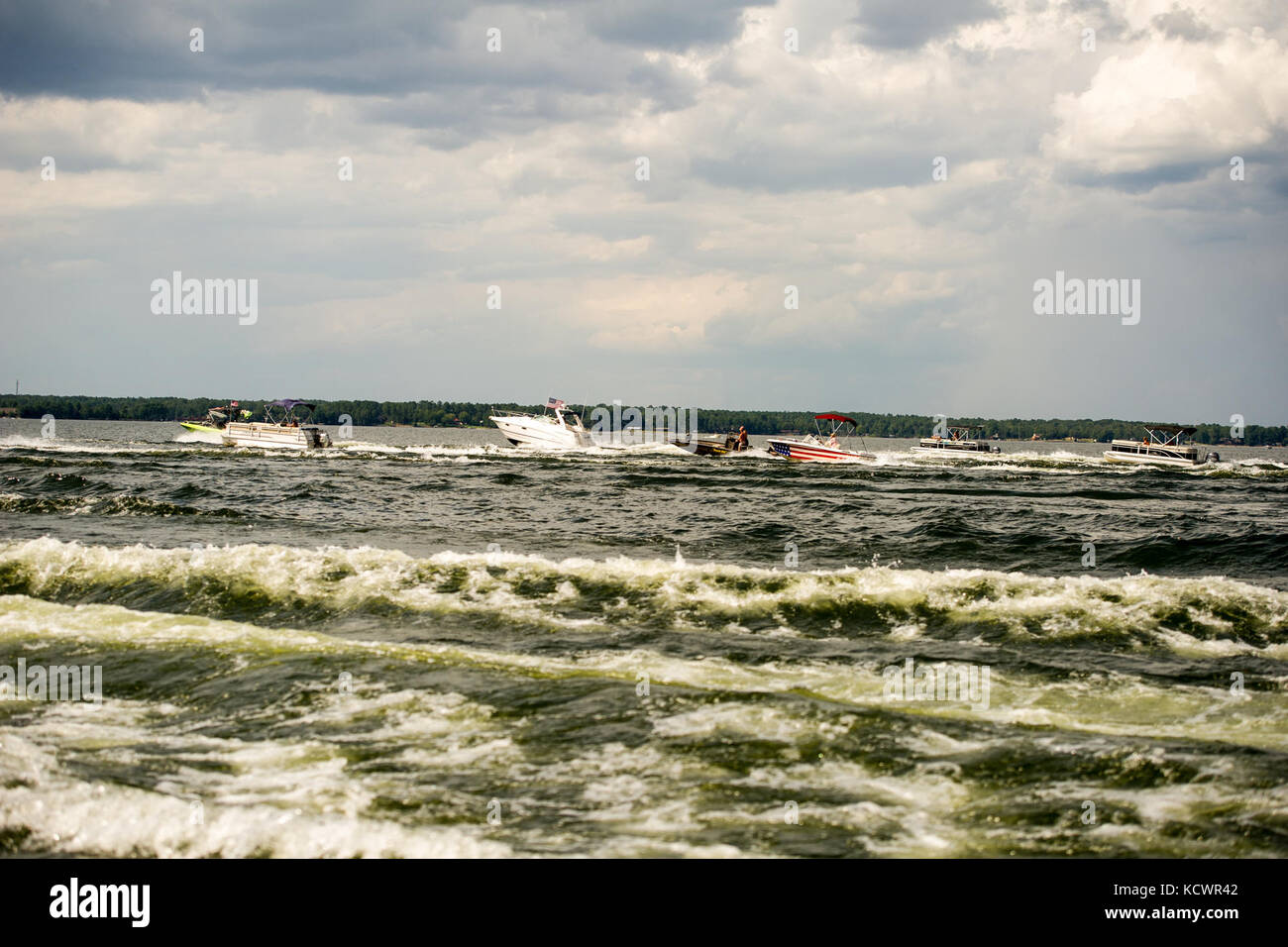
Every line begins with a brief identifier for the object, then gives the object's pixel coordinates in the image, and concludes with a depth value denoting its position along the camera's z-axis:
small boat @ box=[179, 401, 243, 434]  73.94
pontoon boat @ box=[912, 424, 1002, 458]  77.62
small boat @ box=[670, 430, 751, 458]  73.88
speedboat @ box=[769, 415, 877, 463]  69.31
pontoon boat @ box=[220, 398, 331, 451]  66.38
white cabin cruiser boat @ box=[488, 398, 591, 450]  73.06
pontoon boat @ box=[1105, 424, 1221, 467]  75.56
